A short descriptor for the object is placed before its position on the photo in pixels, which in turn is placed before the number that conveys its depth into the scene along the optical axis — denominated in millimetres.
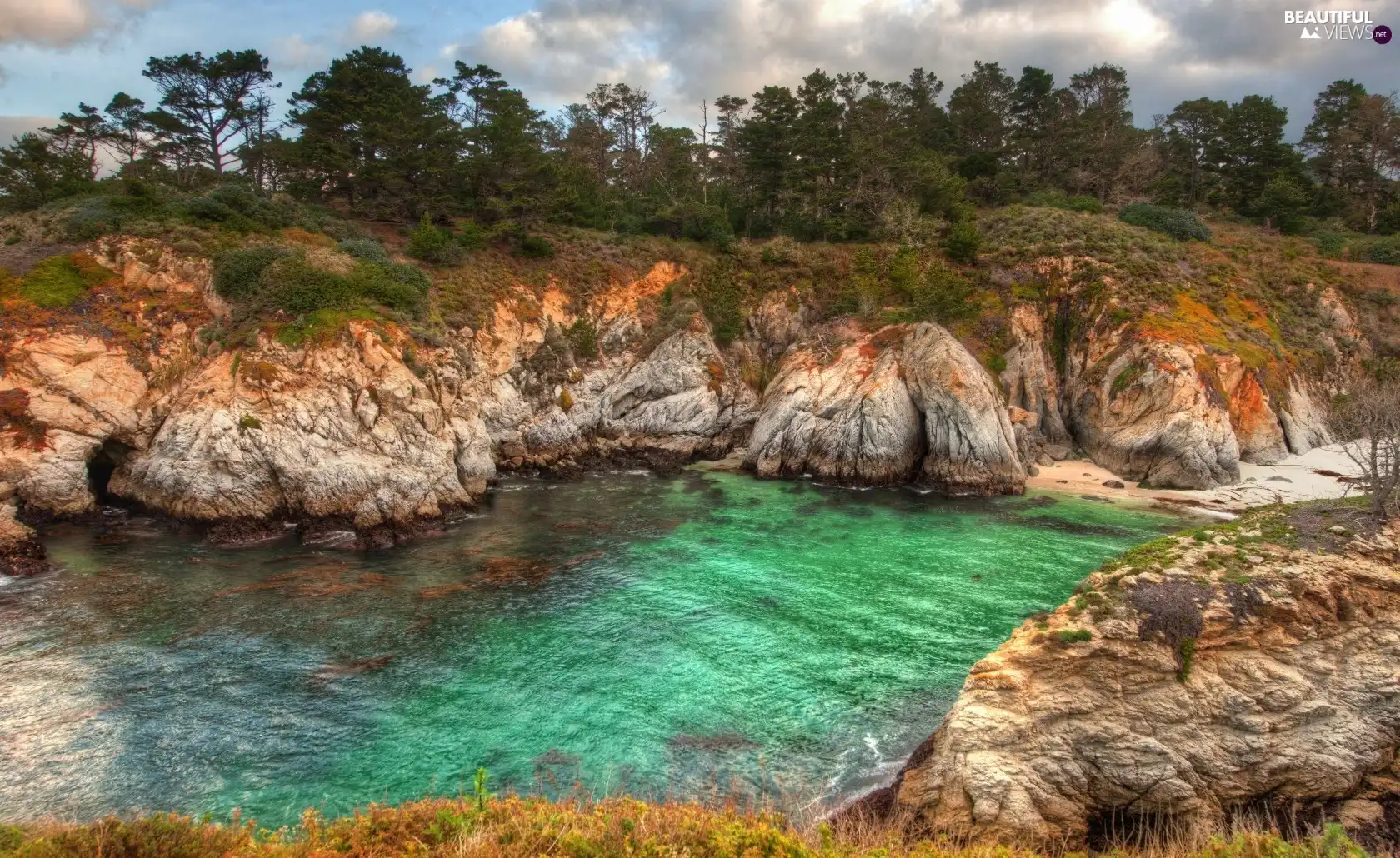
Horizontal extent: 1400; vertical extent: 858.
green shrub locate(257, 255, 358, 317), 28453
